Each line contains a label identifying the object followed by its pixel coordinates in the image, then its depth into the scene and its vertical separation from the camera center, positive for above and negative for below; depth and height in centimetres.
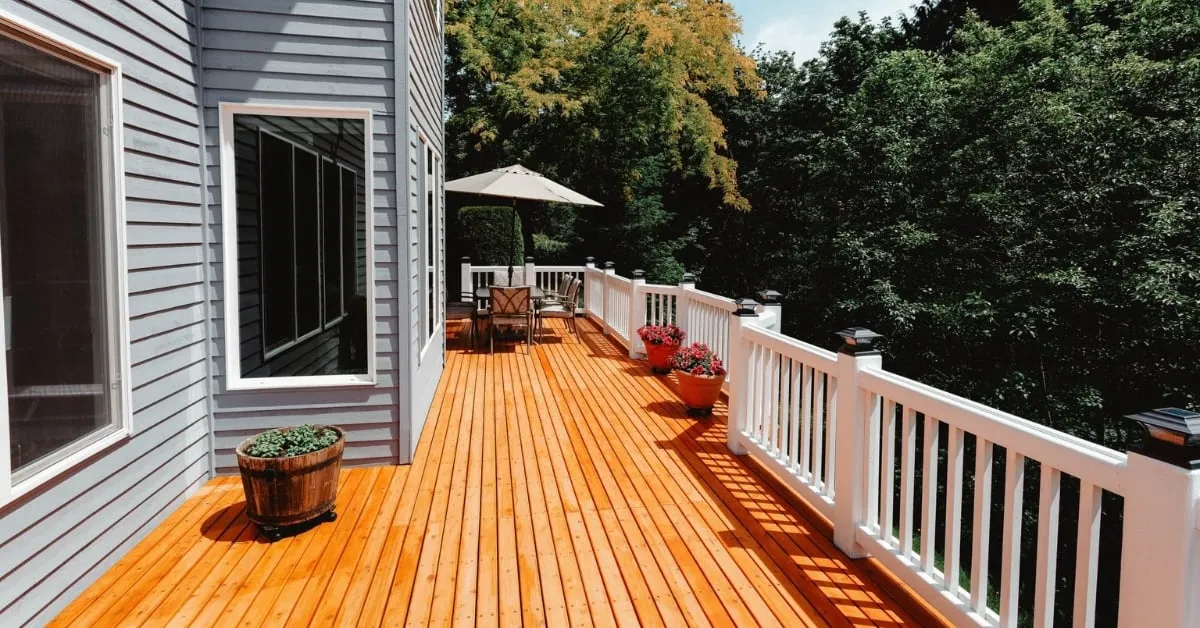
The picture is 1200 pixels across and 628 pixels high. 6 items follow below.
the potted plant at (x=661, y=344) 667 -76
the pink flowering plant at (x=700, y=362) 507 -71
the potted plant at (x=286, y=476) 294 -94
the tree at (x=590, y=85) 1516 +430
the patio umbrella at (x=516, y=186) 763 +94
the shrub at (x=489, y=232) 1274 +65
